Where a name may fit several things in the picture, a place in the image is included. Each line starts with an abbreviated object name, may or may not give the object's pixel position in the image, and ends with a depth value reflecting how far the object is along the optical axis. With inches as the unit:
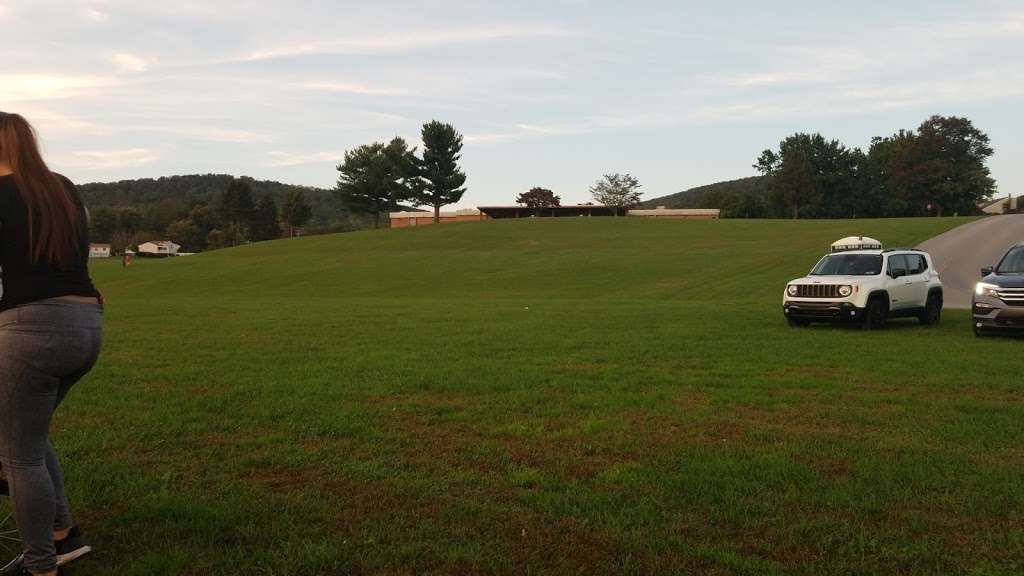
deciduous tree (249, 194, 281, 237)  4933.6
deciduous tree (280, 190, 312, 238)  4559.5
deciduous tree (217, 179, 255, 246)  4845.0
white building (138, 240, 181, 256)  4441.4
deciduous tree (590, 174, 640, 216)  5369.1
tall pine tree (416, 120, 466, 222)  3688.5
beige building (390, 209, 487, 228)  3981.3
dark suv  507.8
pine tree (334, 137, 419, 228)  3720.5
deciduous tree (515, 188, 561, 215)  5004.9
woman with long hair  127.9
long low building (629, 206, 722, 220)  3723.4
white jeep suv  600.1
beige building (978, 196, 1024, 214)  3801.9
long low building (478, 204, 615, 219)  3868.6
